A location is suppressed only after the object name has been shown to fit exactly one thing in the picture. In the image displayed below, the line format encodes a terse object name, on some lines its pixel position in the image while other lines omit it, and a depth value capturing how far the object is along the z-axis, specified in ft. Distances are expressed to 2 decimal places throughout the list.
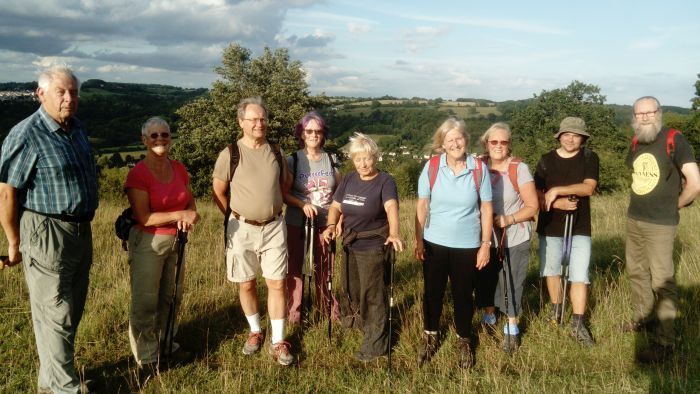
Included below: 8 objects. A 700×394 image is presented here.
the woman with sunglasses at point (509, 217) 14.07
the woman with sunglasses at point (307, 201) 15.21
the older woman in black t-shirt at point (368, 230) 13.57
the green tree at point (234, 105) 93.81
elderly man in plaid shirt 9.98
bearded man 13.62
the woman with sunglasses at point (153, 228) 12.34
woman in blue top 13.06
